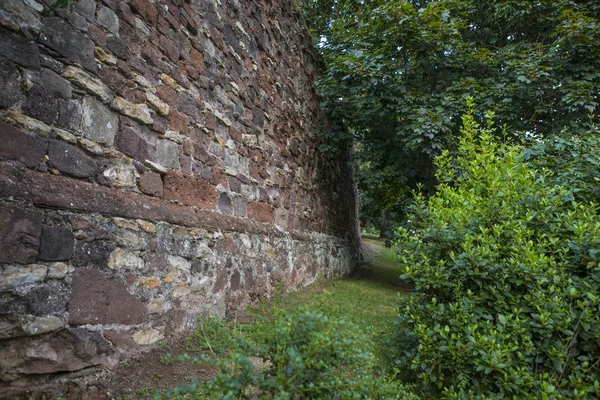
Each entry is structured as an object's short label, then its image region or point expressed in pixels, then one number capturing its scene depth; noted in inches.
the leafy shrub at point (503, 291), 89.4
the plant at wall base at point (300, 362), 55.1
